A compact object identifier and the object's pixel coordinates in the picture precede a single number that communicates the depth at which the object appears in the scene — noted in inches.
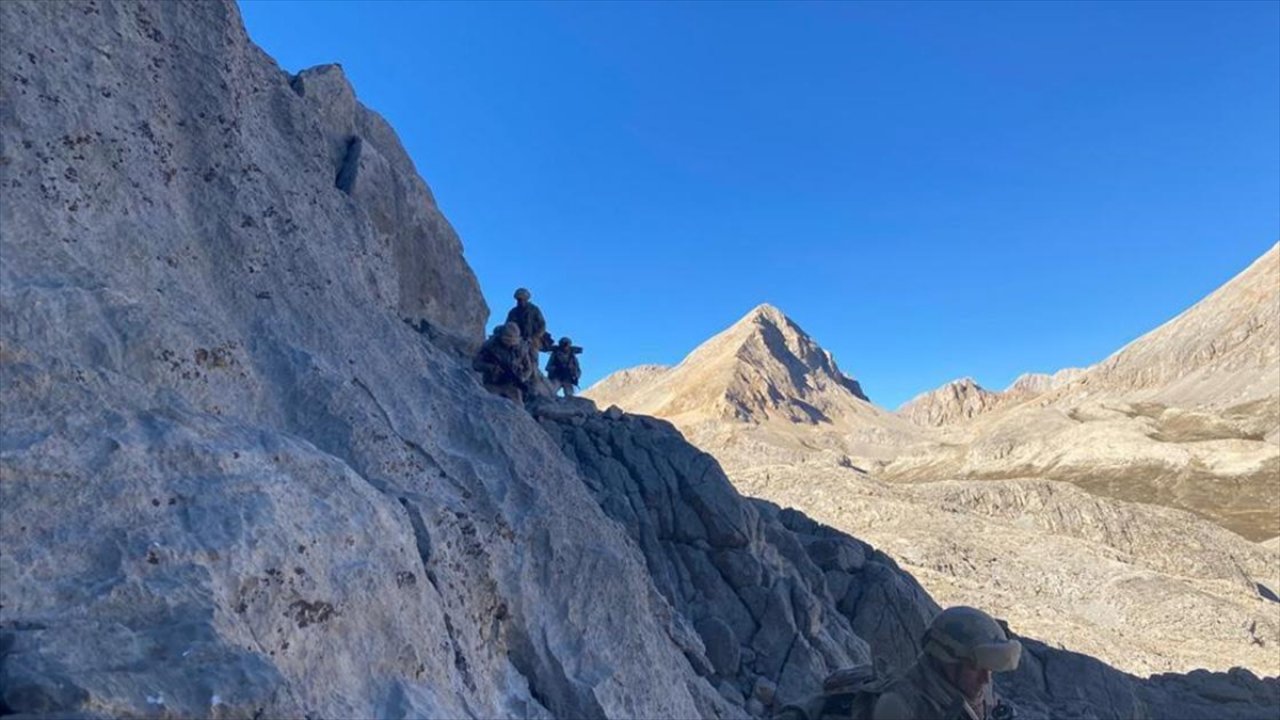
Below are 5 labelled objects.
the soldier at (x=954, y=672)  185.8
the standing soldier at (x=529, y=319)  809.5
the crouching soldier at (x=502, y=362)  628.1
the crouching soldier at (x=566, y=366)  984.9
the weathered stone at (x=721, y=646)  683.4
